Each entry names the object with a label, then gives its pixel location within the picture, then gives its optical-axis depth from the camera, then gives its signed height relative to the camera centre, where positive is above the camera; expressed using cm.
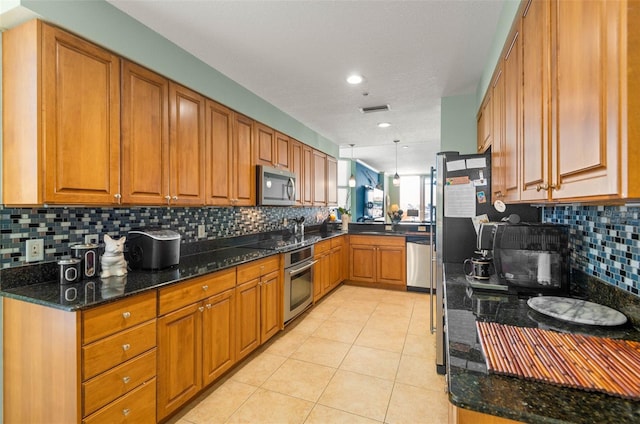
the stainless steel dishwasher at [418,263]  457 -81
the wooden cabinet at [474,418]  75 -55
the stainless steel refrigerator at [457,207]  227 +3
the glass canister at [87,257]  174 -27
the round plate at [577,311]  111 -41
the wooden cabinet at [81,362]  136 -75
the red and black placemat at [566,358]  76 -44
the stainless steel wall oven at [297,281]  311 -79
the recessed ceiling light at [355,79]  282 +128
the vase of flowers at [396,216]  519 -9
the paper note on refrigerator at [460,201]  230 +8
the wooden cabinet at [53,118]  152 +51
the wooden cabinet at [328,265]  397 -80
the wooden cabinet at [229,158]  261 +50
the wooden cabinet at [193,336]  177 -84
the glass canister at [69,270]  164 -33
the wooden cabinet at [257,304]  245 -84
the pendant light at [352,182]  679 +66
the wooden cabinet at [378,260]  473 -81
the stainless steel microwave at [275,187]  318 +28
